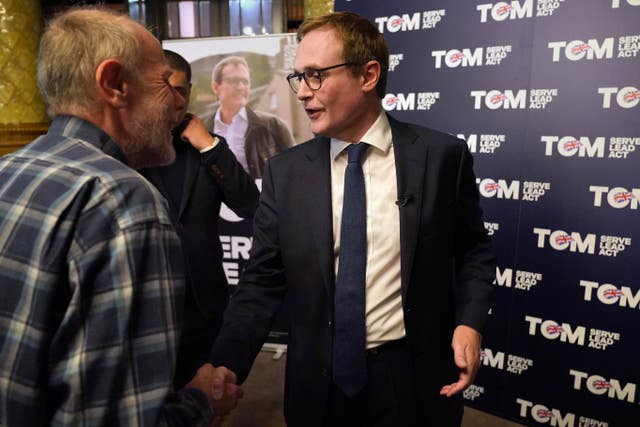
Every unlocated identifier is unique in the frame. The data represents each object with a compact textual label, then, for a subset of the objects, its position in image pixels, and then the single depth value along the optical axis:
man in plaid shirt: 0.74
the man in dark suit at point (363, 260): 1.41
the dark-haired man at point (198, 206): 1.89
